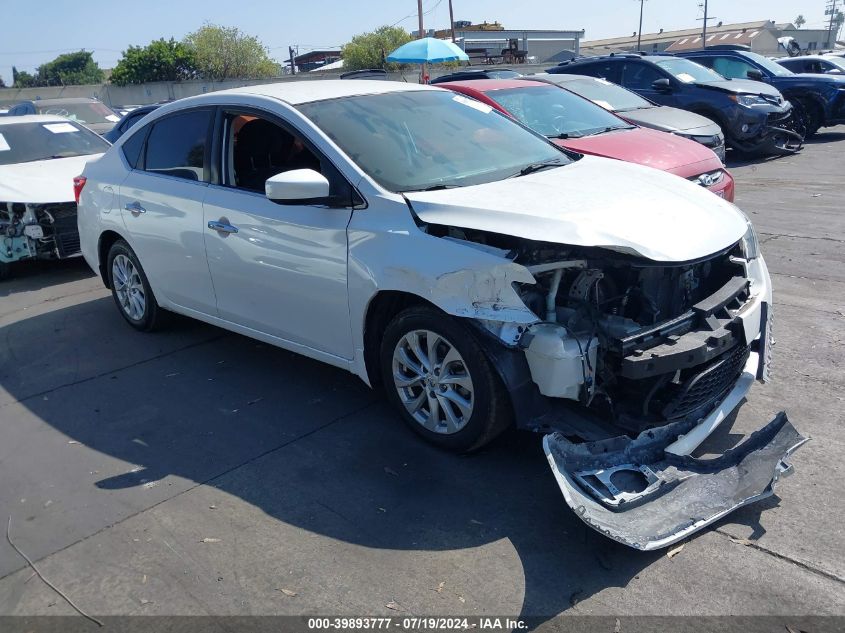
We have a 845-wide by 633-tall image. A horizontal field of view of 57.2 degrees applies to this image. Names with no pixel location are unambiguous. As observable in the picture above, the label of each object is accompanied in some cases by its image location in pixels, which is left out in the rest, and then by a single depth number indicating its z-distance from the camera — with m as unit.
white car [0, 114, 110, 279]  8.20
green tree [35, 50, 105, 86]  92.00
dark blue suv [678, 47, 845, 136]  16.31
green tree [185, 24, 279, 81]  57.81
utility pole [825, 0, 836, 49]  89.22
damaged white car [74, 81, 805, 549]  3.53
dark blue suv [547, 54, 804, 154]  13.08
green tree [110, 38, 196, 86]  54.62
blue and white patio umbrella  20.75
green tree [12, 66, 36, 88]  89.62
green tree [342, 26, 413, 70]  57.50
